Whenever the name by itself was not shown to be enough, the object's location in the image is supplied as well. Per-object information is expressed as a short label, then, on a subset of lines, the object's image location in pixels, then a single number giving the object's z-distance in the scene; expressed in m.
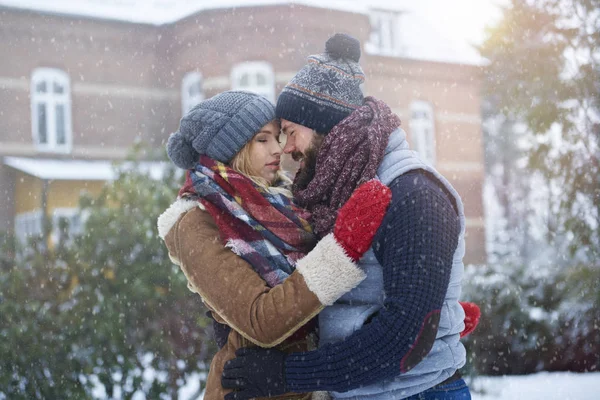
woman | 2.18
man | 2.09
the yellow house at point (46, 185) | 17.59
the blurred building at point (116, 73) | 18.31
